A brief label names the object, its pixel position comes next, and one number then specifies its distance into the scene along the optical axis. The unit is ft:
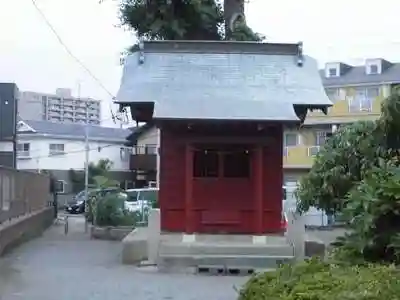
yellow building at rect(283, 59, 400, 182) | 165.27
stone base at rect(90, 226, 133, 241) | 86.28
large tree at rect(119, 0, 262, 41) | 80.59
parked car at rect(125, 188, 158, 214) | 94.84
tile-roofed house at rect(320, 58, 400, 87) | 166.16
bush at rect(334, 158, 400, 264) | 24.81
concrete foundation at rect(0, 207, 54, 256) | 66.39
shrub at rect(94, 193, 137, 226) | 88.94
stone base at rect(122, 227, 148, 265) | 56.90
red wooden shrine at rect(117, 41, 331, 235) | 58.85
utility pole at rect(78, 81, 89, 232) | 101.09
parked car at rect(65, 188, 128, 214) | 167.94
